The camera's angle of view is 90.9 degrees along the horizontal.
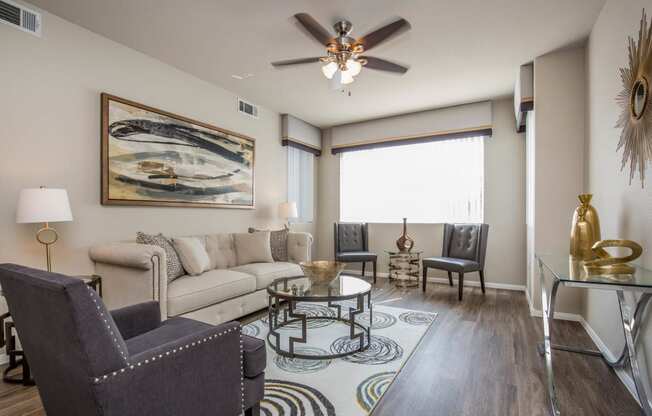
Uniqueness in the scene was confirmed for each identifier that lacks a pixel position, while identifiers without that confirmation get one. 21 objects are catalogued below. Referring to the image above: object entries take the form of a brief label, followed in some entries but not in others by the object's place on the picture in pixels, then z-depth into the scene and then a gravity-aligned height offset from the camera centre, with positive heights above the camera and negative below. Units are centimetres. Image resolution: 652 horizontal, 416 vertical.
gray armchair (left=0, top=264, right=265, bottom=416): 101 -56
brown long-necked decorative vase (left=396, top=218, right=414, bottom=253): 490 -51
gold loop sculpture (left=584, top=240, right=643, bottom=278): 168 -30
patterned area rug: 178 -109
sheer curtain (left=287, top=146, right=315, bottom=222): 539 +50
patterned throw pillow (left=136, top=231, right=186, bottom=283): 290 -39
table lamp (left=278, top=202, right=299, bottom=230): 477 -1
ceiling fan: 224 +124
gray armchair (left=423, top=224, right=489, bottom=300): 399 -56
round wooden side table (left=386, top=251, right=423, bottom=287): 488 -92
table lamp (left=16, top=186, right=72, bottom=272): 215 +2
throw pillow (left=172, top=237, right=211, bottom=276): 305 -44
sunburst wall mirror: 176 +62
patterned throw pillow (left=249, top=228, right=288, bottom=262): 409 -45
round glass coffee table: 237 -76
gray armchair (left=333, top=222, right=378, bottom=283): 519 -47
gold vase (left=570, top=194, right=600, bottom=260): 215 -15
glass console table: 146 -51
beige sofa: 245 -65
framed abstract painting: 297 +54
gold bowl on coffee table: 282 -56
